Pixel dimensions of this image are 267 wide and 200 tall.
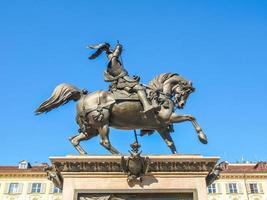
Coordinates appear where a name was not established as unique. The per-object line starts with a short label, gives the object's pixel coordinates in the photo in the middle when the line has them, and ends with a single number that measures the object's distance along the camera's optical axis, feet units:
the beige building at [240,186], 207.51
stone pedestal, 32.63
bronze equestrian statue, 37.19
